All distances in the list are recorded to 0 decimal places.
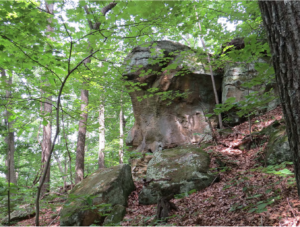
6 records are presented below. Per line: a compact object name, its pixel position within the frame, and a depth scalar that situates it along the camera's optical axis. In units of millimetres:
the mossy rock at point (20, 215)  6566
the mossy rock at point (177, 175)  4844
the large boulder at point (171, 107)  9289
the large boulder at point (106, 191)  4559
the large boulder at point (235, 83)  8391
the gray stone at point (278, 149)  4035
